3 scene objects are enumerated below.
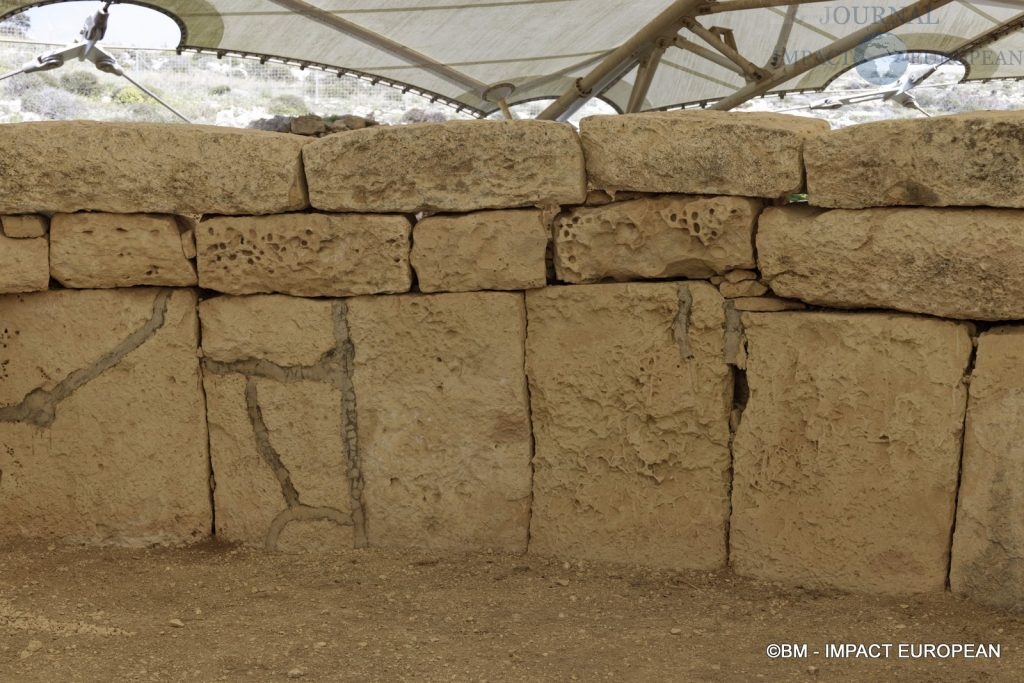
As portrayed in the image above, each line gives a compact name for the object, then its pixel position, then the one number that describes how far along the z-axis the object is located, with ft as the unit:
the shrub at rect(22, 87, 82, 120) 84.99
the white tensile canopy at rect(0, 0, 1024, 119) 23.31
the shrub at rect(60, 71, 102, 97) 91.81
